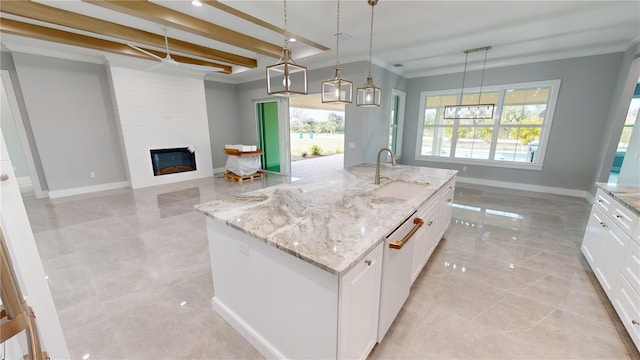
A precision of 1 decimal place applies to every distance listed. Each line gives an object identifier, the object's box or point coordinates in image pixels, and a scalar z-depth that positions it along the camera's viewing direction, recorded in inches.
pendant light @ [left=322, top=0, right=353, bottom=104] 86.5
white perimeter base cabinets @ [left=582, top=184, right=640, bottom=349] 65.6
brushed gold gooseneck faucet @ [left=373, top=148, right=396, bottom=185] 95.7
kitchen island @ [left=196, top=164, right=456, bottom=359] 45.6
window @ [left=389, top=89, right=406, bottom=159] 245.5
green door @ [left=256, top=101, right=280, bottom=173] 266.0
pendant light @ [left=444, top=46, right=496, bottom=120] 170.5
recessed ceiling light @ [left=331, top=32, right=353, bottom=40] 140.9
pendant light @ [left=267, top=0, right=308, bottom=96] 65.5
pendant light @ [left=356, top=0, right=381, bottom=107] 101.4
